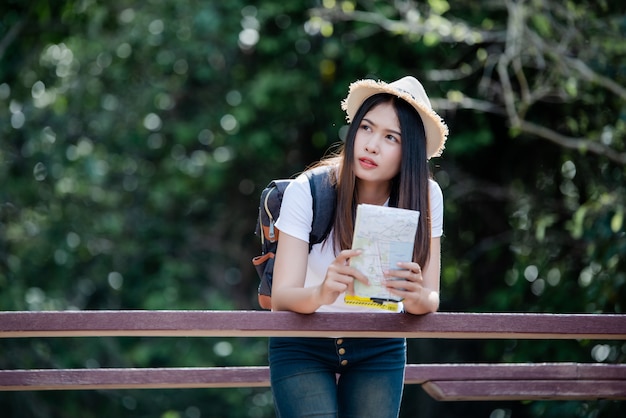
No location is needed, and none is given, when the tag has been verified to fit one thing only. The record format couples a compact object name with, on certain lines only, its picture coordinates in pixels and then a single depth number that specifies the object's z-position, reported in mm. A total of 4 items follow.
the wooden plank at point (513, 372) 6225
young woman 4875
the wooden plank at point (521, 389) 6244
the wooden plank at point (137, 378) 5594
